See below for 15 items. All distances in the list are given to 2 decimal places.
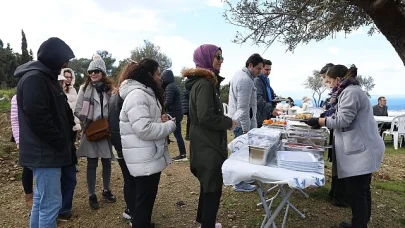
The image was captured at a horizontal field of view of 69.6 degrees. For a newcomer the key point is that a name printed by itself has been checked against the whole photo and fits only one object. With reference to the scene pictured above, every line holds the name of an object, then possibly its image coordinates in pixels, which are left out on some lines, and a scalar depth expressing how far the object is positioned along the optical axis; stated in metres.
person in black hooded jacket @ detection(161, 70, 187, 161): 5.25
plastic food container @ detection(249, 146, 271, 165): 1.79
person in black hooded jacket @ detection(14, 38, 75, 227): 1.92
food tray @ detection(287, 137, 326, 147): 2.26
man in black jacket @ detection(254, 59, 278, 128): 4.02
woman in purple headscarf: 2.12
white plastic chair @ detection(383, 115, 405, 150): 8.28
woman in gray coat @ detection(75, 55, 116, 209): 3.09
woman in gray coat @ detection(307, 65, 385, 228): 2.29
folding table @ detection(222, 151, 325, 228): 1.59
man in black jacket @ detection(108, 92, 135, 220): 2.50
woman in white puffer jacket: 2.17
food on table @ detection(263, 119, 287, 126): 3.08
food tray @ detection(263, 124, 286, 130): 2.93
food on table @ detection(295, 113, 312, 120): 3.49
